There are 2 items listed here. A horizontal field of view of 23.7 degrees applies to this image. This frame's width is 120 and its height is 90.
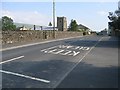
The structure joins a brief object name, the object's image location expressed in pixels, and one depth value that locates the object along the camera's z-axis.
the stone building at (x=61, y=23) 127.34
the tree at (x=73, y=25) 140.09
